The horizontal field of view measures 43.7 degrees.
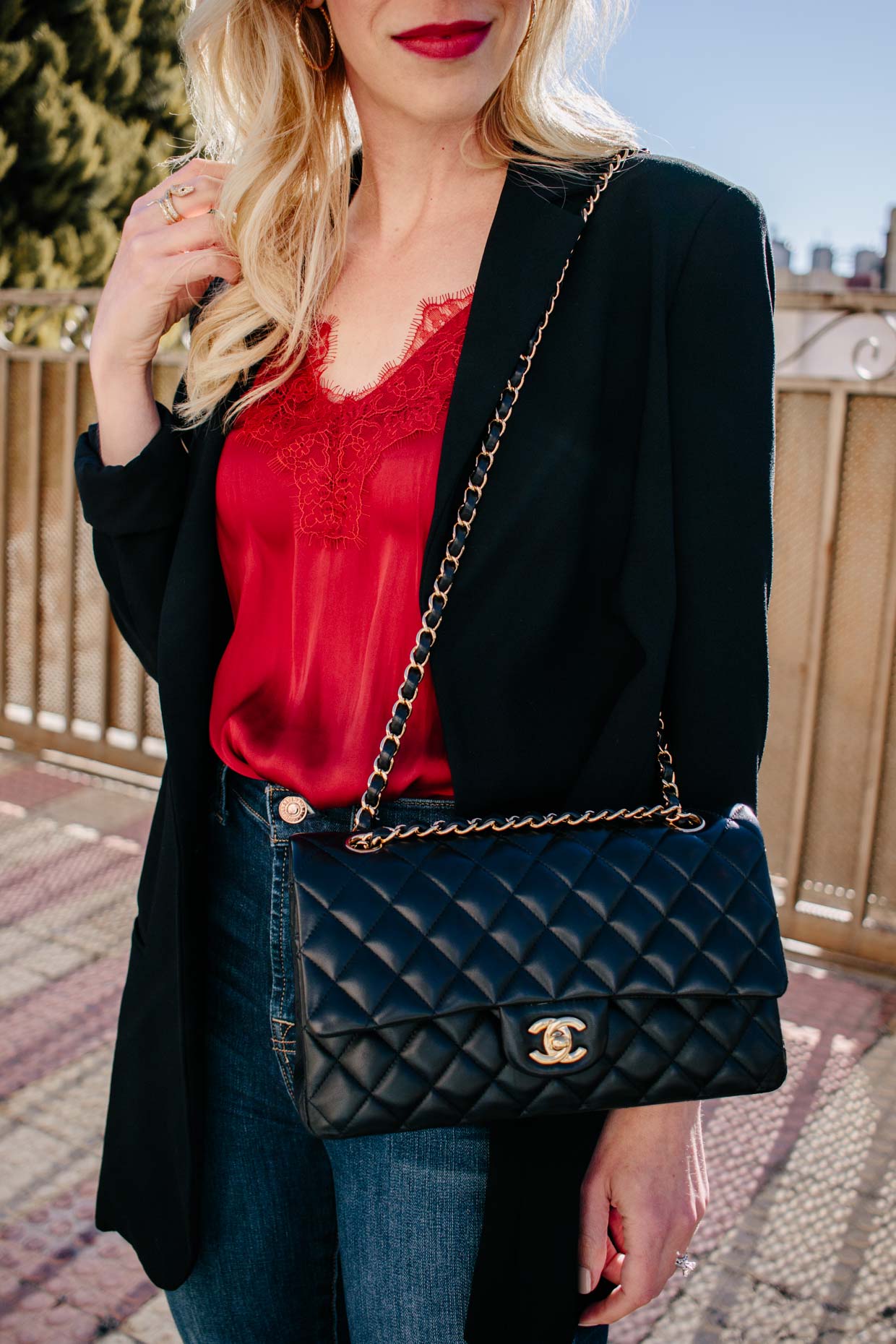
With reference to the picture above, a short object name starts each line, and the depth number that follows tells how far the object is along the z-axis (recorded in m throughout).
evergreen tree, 6.95
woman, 1.12
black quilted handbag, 1.02
